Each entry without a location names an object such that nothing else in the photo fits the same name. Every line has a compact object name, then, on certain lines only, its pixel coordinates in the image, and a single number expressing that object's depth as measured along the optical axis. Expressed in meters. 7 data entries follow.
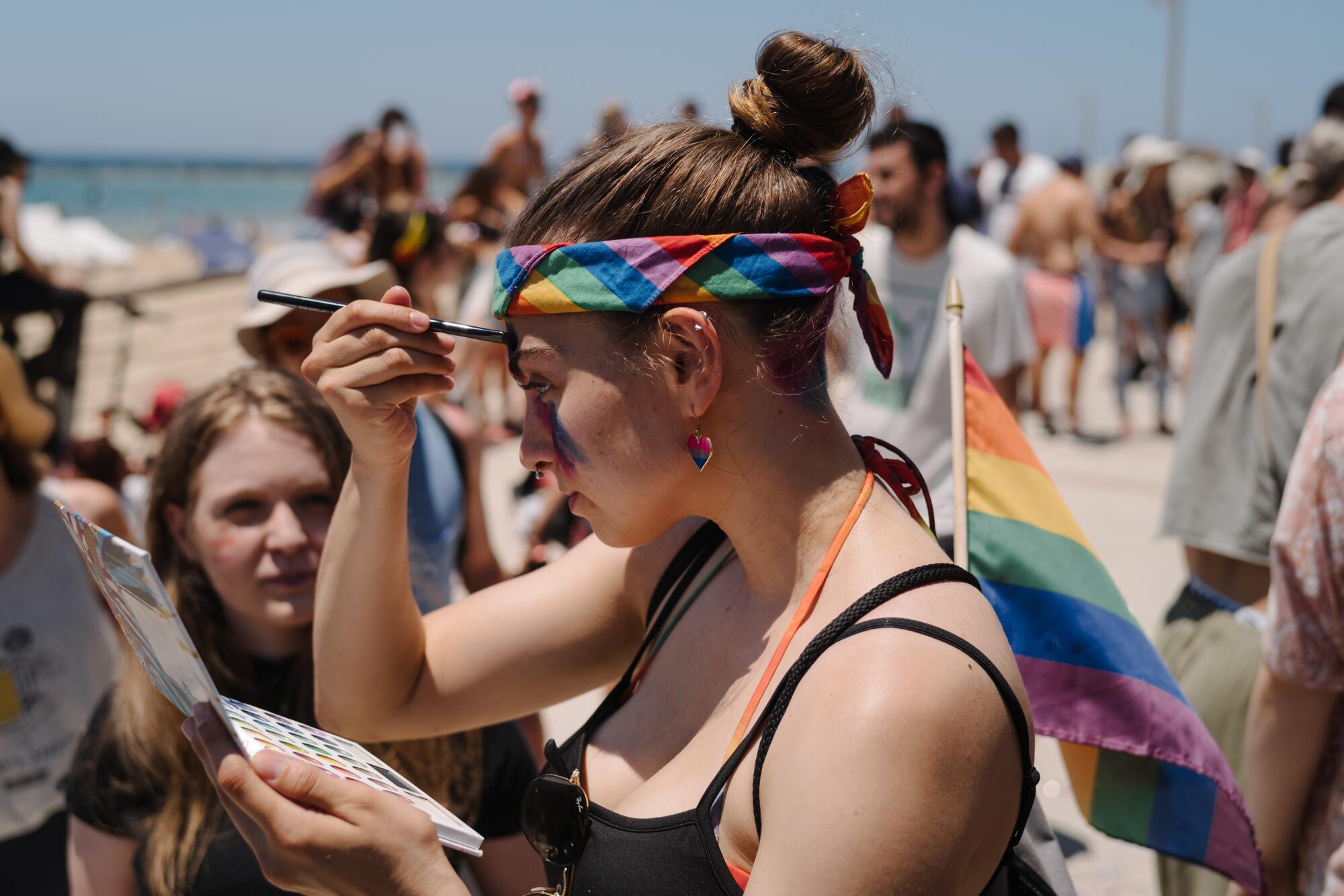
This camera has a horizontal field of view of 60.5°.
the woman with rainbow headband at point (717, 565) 1.16
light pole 20.25
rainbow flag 1.69
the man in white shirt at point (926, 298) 3.87
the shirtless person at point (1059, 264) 8.93
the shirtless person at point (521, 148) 9.04
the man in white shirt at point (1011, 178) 11.37
